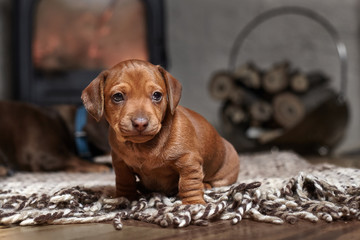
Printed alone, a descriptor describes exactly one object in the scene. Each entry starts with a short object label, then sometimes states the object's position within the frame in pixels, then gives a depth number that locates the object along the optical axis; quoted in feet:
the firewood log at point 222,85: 11.59
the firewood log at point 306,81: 10.90
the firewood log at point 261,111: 11.35
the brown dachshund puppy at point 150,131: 3.40
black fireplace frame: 10.46
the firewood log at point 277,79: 11.10
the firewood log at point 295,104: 10.89
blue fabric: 7.20
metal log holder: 9.91
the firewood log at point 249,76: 11.40
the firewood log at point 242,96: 11.52
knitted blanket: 3.51
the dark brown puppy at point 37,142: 7.22
